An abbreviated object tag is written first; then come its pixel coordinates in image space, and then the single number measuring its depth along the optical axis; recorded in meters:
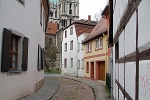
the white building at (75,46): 29.96
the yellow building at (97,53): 20.22
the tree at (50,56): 54.66
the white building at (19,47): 7.88
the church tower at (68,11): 78.81
